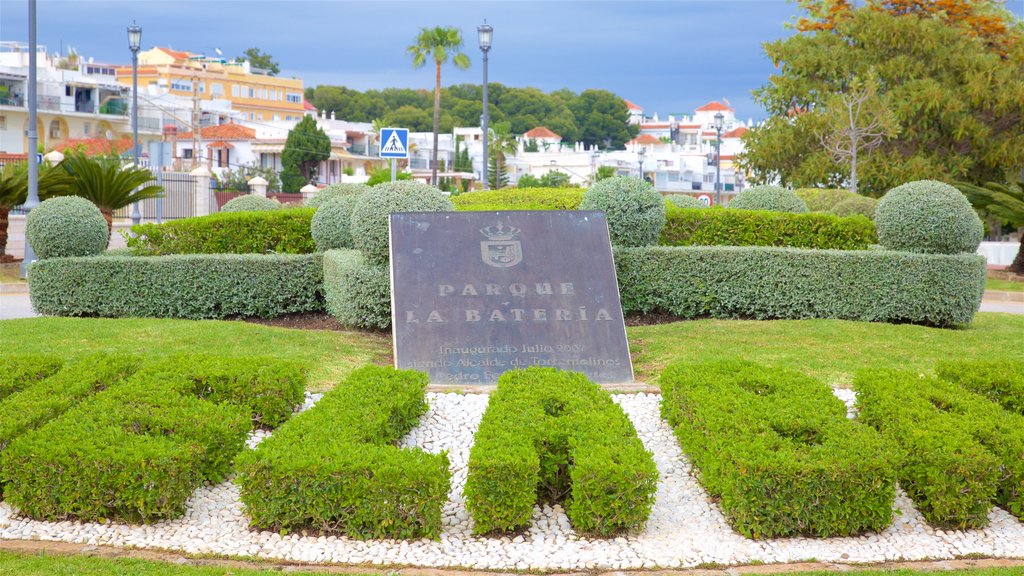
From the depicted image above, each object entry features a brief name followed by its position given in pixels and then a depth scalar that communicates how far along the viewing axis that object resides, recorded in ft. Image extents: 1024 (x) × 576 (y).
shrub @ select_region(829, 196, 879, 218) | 66.54
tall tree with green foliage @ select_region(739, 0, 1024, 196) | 94.63
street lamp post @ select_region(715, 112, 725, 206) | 134.92
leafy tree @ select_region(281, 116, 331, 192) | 199.93
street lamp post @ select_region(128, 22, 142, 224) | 87.94
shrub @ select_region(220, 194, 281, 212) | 54.70
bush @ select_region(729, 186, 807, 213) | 48.34
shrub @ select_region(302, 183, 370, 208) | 45.09
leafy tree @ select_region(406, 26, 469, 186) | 172.04
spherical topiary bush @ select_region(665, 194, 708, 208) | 55.98
